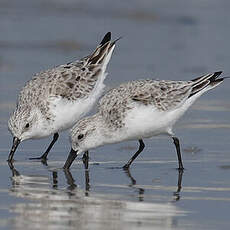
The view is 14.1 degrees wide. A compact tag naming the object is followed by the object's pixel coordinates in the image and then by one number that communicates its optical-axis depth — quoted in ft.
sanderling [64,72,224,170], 35.19
